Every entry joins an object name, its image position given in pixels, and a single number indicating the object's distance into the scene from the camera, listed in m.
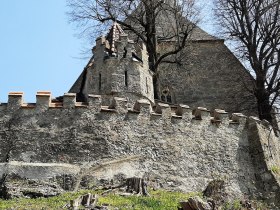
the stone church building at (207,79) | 23.66
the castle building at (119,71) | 16.69
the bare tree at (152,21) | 23.05
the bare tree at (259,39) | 20.98
